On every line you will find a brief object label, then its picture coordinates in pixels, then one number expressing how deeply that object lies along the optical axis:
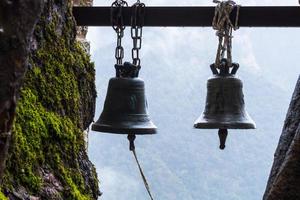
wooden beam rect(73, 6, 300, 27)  4.32
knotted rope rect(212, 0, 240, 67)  4.03
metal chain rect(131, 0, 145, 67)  4.23
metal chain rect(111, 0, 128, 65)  4.38
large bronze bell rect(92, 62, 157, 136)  4.25
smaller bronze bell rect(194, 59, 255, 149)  4.11
